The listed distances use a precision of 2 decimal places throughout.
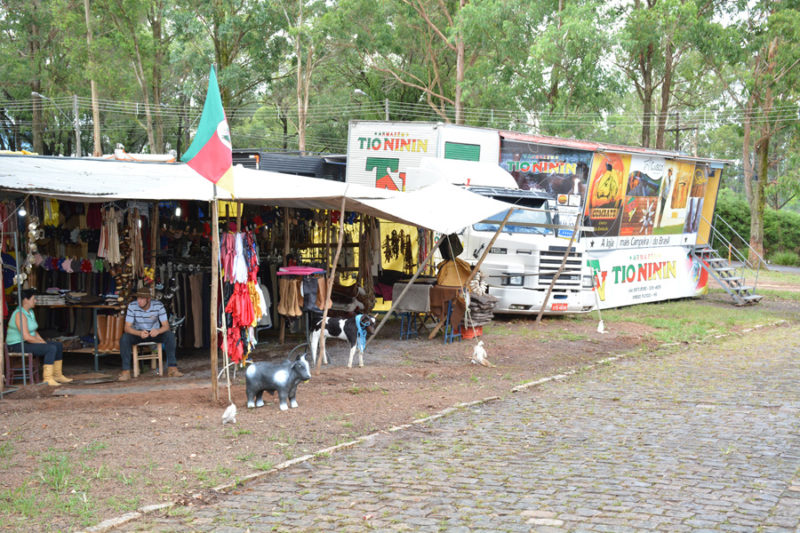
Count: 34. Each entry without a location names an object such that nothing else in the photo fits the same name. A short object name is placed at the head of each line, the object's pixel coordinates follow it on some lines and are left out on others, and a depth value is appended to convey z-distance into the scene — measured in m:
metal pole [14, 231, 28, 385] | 9.29
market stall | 9.49
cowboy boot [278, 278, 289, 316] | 11.70
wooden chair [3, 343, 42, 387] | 9.72
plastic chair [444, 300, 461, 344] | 13.58
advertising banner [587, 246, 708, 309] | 18.92
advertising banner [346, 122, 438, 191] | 17.20
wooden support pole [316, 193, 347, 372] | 10.20
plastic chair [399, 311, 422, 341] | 14.23
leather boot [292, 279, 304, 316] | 11.65
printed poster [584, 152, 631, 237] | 18.89
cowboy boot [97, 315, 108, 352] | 11.16
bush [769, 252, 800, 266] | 41.44
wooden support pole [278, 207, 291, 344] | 12.97
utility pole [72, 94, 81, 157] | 30.51
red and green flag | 8.38
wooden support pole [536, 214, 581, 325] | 14.36
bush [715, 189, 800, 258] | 44.62
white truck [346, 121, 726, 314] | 16.16
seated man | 10.42
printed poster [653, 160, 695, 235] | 21.33
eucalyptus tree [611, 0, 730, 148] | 29.20
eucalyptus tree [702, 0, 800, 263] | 31.39
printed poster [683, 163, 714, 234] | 22.52
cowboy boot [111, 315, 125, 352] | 10.99
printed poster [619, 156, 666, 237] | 20.06
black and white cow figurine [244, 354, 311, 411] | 8.52
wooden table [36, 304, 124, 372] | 10.88
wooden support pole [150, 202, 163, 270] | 11.46
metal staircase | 21.47
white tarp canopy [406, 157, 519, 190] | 15.01
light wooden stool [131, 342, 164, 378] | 10.56
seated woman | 9.71
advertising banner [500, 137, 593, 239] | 17.91
